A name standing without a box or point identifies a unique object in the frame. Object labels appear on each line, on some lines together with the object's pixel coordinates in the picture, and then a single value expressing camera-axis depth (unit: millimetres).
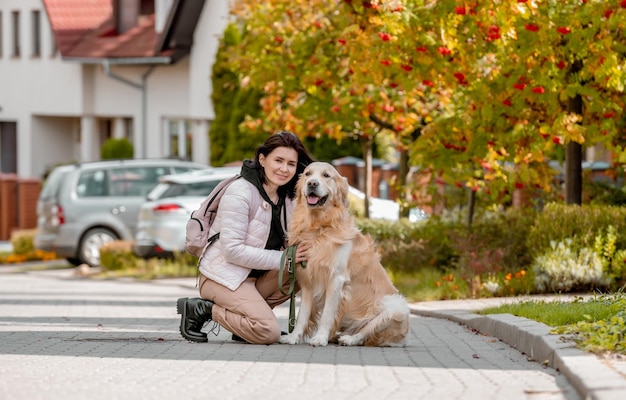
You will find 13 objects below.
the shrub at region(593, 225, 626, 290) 15555
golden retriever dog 10742
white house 39062
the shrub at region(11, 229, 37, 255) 31297
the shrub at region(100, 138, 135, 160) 41156
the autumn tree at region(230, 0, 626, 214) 15539
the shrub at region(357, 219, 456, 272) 19328
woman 10961
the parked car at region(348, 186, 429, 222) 25891
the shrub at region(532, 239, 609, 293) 15477
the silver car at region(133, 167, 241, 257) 24312
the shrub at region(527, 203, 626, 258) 16062
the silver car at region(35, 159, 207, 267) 26859
